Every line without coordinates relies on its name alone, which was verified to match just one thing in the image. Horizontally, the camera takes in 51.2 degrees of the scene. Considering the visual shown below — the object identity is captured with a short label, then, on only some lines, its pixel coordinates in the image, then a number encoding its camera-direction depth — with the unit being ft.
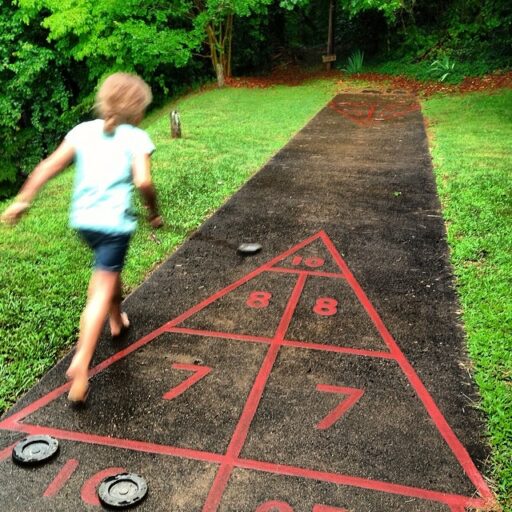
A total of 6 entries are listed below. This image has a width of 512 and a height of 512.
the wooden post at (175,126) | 34.22
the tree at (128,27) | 47.78
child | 9.64
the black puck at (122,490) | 8.20
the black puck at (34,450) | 8.96
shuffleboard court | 8.58
